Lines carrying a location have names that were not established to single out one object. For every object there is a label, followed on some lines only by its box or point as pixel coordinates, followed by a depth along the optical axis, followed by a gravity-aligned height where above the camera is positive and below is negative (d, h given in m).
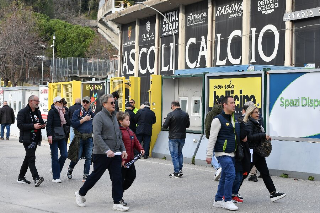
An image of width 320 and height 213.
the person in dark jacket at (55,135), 12.10 -0.83
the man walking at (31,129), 11.73 -0.67
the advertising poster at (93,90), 21.99 +0.26
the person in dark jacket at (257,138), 9.60 -0.69
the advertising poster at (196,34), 35.25 +3.97
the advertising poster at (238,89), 14.69 +0.22
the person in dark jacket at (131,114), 18.03 -0.55
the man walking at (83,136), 12.46 -0.86
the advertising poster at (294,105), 13.25 -0.19
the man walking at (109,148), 9.13 -0.82
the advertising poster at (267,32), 28.23 +3.29
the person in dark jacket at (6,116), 26.00 -0.88
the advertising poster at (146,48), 41.62 +3.63
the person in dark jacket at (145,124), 17.89 -0.86
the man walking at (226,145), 9.08 -0.77
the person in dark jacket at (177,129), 13.49 -0.76
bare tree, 71.00 +6.40
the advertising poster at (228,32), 31.44 +3.65
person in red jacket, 9.56 -0.79
